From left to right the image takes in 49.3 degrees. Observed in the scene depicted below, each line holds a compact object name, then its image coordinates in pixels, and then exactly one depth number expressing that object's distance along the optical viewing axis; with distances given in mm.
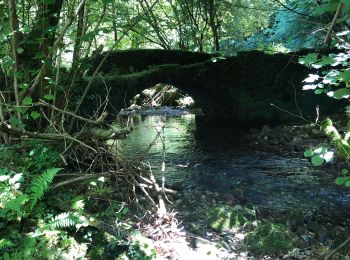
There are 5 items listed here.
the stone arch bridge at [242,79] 11641
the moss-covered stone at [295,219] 4820
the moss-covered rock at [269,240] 4027
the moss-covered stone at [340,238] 4359
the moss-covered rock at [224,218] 4539
